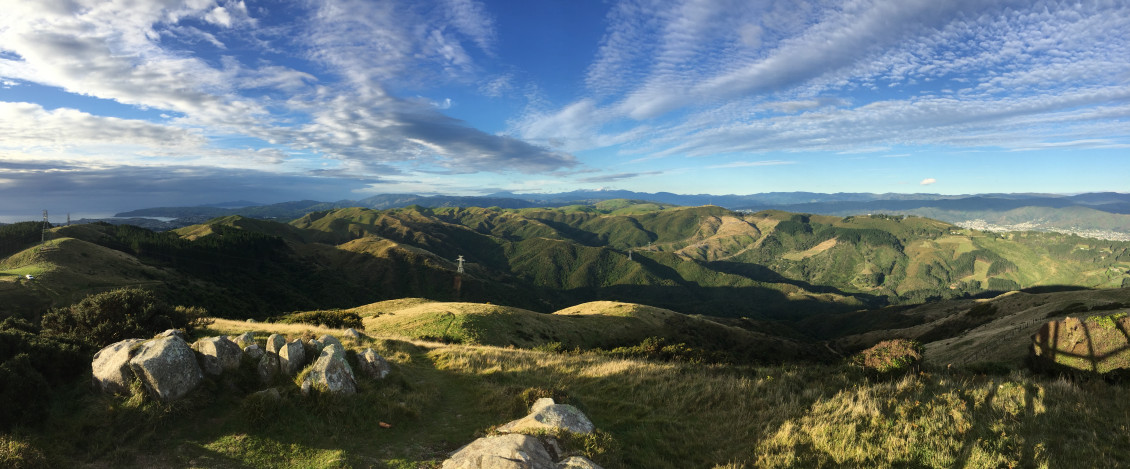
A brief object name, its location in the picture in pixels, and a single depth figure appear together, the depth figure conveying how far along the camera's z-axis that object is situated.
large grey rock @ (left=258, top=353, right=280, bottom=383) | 16.98
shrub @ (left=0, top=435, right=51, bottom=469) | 10.00
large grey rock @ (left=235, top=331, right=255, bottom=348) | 19.30
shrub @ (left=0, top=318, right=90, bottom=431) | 12.39
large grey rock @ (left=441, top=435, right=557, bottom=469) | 9.98
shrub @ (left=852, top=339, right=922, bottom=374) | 16.41
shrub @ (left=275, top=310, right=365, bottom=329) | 45.88
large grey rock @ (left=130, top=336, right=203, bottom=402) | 14.11
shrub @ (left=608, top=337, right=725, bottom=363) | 33.77
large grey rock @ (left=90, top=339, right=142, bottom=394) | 14.39
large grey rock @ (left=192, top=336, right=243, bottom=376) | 16.11
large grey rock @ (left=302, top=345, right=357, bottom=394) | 15.75
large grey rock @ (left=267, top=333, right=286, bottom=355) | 18.02
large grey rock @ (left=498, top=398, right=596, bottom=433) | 12.88
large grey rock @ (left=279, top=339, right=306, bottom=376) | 17.28
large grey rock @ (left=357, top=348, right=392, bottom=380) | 18.92
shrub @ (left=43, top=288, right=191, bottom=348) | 20.53
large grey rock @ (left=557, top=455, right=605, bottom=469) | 10.25
